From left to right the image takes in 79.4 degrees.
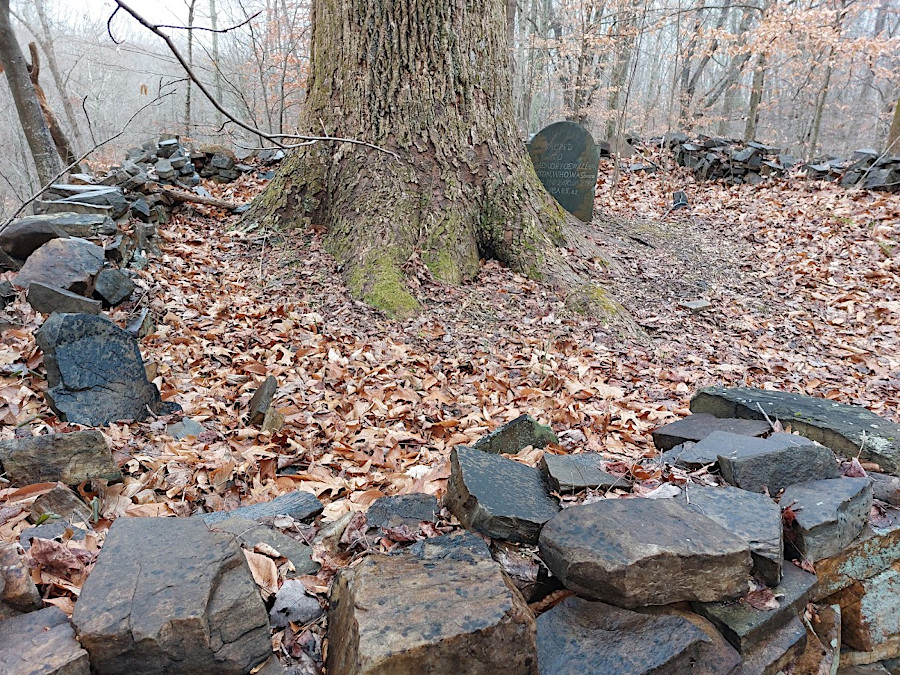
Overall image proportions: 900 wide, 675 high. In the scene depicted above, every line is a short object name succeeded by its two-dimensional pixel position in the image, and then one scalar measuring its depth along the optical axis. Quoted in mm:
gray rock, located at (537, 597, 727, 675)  1671
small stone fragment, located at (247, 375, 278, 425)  3479
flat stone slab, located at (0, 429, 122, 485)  2324
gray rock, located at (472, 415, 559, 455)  3014
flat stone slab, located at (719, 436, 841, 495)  2467
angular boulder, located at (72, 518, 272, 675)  1355
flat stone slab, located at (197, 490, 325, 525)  2352
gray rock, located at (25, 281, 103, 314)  3785
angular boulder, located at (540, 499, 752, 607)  1780
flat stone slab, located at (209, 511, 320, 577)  1962
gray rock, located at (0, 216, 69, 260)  4230
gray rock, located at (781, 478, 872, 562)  2217
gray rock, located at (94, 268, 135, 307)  4207
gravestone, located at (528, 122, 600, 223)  8094
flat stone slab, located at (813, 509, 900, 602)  2365
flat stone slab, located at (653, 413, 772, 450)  3035
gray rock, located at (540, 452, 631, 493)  2375
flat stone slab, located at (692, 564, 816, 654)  1867
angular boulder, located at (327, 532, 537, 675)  1390
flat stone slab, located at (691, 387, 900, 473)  2801
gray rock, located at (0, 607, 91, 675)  1250
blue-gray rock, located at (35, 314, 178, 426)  3098
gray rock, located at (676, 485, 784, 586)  2023
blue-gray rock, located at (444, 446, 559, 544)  2053
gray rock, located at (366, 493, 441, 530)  2174
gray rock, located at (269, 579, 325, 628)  1704
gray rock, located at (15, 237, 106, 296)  3928
